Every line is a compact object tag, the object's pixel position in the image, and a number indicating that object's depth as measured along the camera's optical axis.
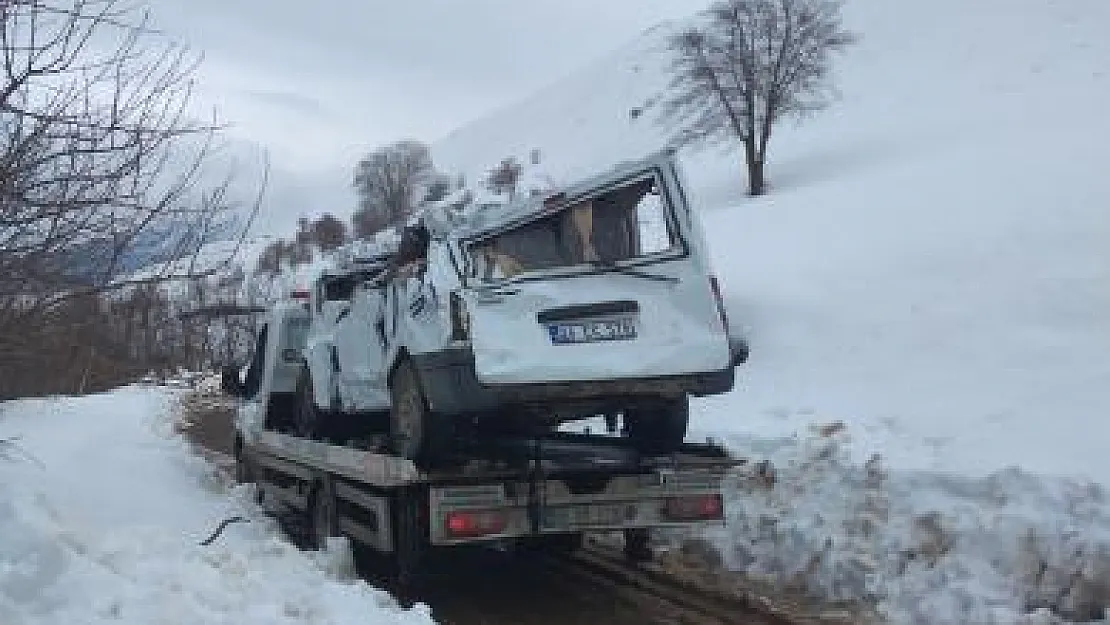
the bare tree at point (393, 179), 94.69
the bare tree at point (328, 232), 74.82
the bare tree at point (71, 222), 6.39
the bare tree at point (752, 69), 47.09
